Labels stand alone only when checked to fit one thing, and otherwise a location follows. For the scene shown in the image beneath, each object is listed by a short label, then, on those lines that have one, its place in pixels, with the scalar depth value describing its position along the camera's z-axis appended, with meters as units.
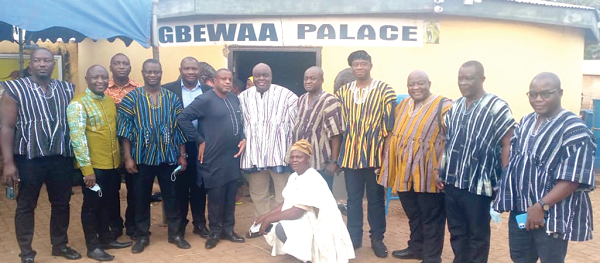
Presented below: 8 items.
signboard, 7.11
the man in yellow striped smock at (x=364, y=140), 4.55
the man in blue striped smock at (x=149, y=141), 4.62
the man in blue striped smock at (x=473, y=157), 3.64
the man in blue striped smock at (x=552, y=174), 2.98
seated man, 4.18
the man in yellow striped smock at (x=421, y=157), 4.18
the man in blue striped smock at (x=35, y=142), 4.11
